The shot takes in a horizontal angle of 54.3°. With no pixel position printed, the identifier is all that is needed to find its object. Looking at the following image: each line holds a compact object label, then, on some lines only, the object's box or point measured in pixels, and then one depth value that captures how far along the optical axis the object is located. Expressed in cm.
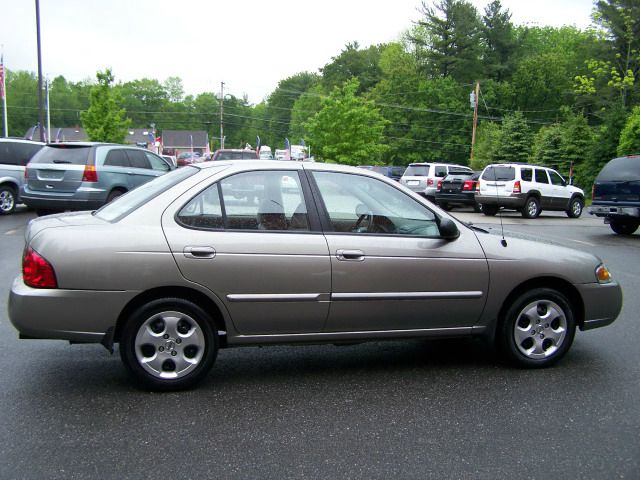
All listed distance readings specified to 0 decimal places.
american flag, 3655
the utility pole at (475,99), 4662
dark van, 1447
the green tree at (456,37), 6412
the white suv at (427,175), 2500
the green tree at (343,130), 4594
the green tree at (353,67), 8500
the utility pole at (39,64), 2700
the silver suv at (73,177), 1408
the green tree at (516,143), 4312
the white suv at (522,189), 2142
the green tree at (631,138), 2838
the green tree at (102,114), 4238
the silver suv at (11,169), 1653
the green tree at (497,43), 6481
